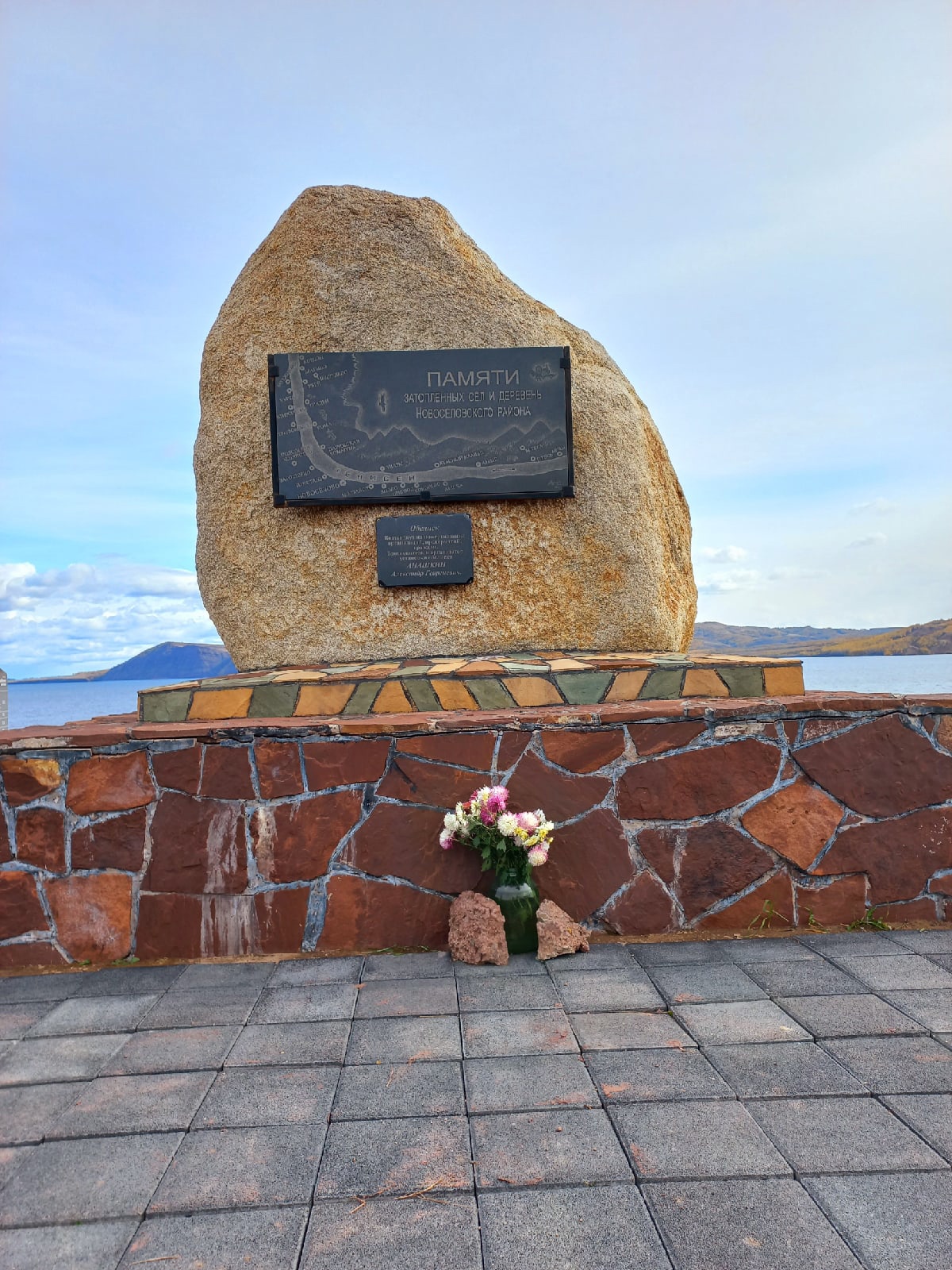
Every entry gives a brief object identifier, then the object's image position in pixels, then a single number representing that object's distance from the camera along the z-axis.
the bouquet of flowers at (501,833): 3.29
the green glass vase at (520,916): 3.30
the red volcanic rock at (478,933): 3.21
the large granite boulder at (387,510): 4.91
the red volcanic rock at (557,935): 3.25
